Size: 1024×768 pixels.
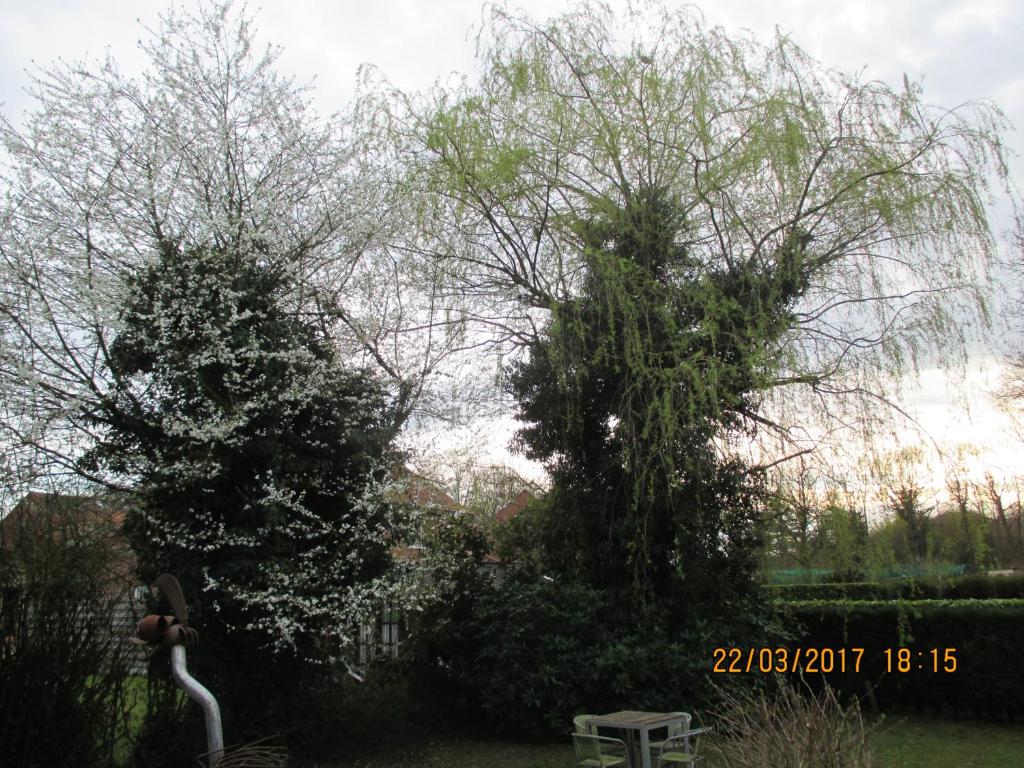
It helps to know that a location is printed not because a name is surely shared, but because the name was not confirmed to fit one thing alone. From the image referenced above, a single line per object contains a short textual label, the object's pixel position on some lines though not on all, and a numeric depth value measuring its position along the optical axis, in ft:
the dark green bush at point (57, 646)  16.12
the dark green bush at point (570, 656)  23.82
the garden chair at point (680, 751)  17.46
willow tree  22.25
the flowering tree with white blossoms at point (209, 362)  20.51
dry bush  10.56
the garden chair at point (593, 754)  17.40
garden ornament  11.21
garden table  17.92
